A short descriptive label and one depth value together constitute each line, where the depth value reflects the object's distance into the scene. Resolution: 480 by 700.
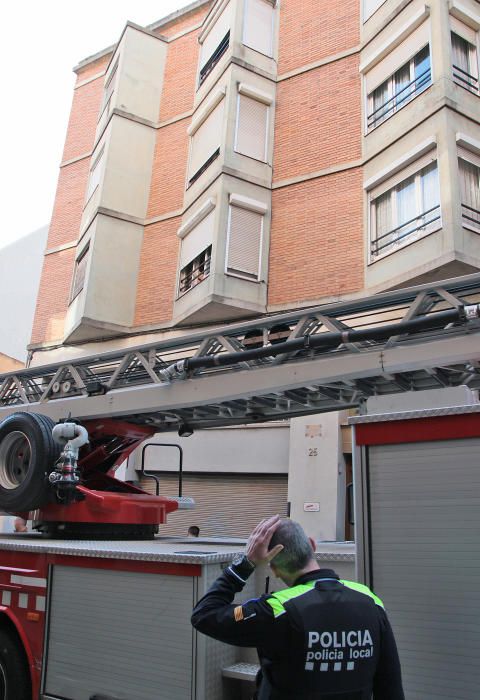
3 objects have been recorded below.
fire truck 2.93
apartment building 11.52
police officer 2.25
